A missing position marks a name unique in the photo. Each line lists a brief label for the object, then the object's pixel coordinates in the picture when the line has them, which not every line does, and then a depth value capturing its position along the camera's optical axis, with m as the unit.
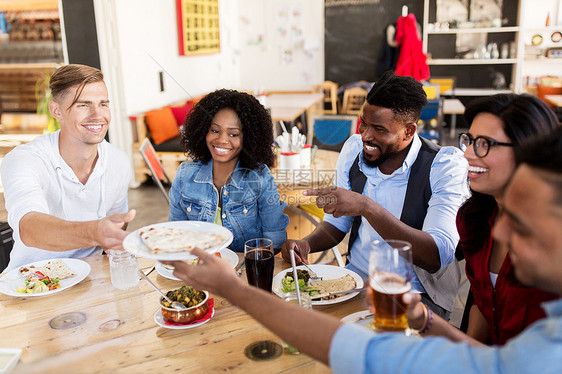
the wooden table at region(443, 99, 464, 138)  5.14
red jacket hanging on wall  5.30
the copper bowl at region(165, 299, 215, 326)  1.13
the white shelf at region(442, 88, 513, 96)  6.56
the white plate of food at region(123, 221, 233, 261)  1.01
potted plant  4.21
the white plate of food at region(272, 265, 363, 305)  1.23
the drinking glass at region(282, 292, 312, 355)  1.03
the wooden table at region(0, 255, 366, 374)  0.99
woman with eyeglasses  1.15
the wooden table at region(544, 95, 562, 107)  5.00
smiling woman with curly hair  1.78
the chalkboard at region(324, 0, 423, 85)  5.58
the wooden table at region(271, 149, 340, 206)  2.36
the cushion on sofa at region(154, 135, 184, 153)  4.81
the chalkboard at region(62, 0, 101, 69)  4.39
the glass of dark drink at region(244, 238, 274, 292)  1.24
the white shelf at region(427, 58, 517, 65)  6.36
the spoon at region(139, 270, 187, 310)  1.14
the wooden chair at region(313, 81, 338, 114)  6.69
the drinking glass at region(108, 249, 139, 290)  1.32
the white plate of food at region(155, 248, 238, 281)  1.39
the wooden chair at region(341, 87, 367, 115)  6.59
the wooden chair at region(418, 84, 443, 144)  4.59
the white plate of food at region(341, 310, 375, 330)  1.12
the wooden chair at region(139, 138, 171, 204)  2.63
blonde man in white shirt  1.63
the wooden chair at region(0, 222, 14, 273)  2.32
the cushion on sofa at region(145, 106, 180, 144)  4.86
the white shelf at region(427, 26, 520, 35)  6.13
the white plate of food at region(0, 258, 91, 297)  1.30
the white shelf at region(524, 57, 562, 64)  6.34
